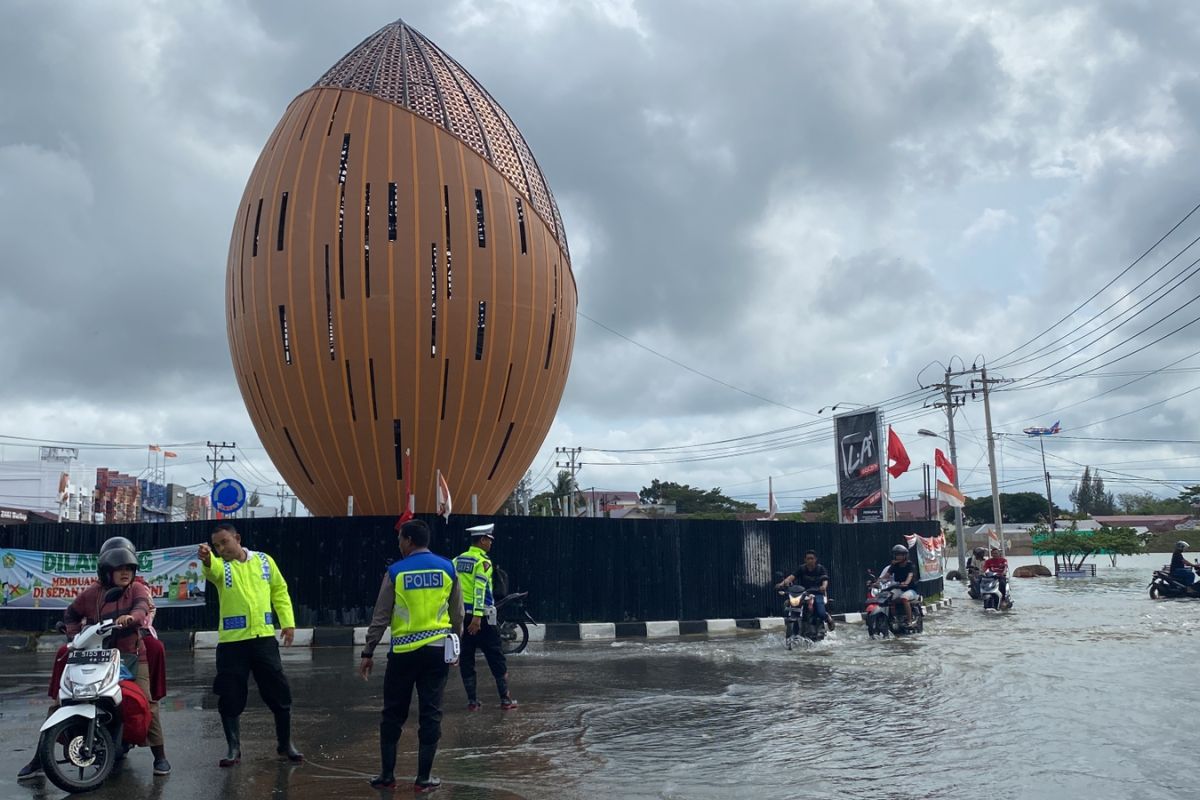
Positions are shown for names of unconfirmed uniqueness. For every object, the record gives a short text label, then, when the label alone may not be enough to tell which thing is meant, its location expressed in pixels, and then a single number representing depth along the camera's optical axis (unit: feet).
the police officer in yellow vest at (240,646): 19.25
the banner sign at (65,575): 49.26
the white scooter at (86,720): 16.92
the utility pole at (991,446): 120.54
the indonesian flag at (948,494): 87.97
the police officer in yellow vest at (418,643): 17.24
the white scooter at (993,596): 61.57
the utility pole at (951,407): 123.54
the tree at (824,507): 229.66
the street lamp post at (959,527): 114.01
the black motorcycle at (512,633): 42.27
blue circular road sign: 48.11
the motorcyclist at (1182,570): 68.33
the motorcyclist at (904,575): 45.34
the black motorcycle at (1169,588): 68.85
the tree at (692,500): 261.85
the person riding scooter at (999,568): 62.49
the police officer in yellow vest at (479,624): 26.55
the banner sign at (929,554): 68.95
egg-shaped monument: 55.72
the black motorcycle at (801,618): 42.70
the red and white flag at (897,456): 81.56
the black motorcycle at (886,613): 45.44
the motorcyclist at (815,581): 42.91
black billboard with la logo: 75.40
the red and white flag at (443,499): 50.04
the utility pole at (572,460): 225.70
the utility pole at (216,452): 219.43
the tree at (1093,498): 365.20
